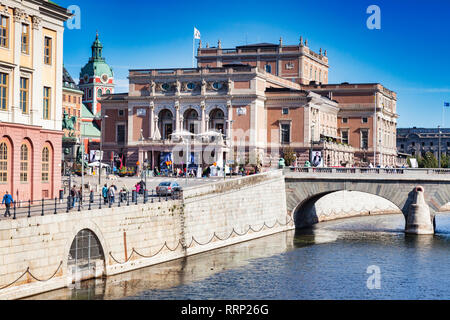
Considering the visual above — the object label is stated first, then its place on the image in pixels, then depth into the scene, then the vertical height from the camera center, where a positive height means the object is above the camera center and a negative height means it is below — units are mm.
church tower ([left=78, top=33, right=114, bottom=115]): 191250 +22311
